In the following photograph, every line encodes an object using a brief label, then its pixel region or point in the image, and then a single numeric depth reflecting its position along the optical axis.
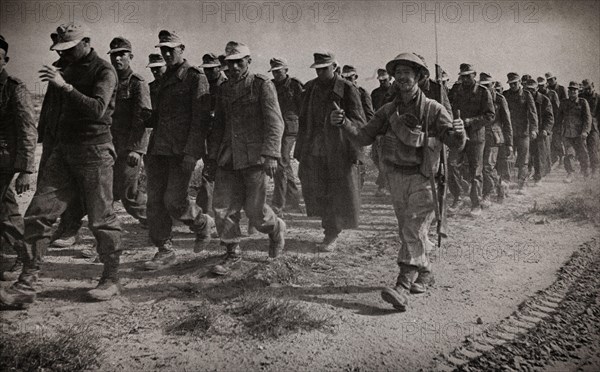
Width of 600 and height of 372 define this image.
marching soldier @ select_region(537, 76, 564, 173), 12.48
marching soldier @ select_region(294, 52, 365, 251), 6.36
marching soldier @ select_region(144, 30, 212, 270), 5.55
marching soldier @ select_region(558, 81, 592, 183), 11.67
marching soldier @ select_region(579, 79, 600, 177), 12.25
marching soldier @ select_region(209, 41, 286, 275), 5.38
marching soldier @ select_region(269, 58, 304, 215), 9.05
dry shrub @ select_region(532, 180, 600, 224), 8.21
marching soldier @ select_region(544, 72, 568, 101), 13.53
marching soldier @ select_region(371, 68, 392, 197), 10.62
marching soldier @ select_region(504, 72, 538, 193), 10.72
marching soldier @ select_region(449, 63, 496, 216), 8.38
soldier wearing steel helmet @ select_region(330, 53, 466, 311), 4.78
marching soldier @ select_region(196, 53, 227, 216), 7.12
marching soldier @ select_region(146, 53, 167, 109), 6.18
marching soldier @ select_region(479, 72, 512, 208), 9.41
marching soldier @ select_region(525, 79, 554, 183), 11.48
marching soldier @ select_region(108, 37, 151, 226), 5.91
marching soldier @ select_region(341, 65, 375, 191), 6.71
